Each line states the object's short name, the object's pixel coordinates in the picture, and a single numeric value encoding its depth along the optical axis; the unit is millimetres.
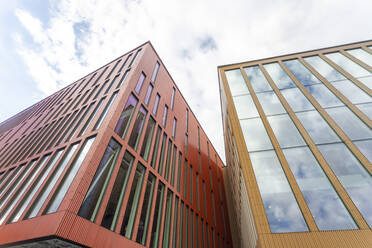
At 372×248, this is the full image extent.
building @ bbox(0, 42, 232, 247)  8414
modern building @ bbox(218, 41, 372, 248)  7984
